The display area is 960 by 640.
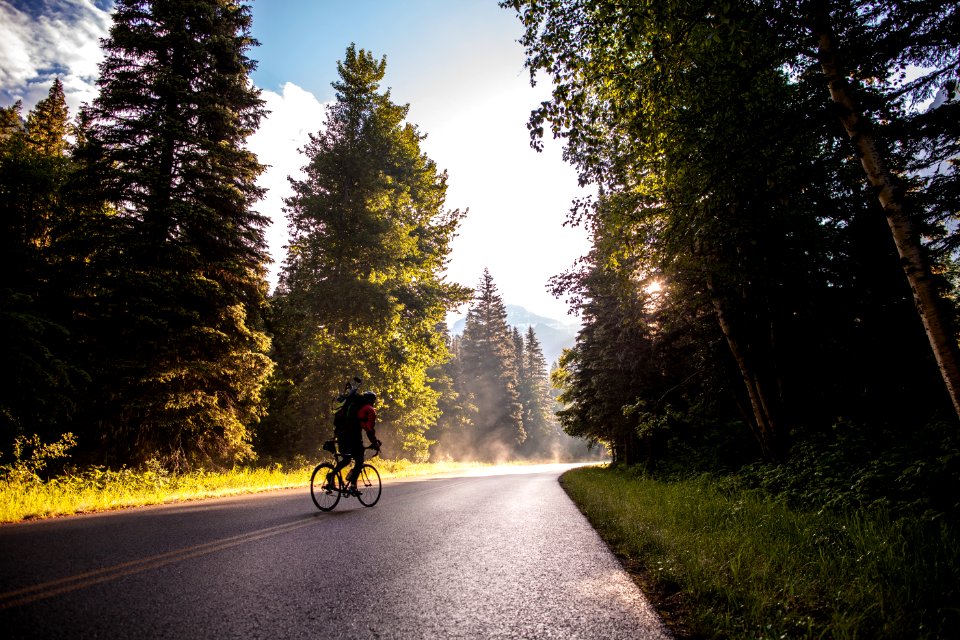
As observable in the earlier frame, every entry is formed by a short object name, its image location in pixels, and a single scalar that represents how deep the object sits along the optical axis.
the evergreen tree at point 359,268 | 17.97
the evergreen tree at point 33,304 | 8.68
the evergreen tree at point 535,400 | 59.59
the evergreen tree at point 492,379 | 48.69
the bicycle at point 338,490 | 7.66
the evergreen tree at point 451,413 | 42.88
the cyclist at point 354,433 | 7.66
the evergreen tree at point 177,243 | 10.59
